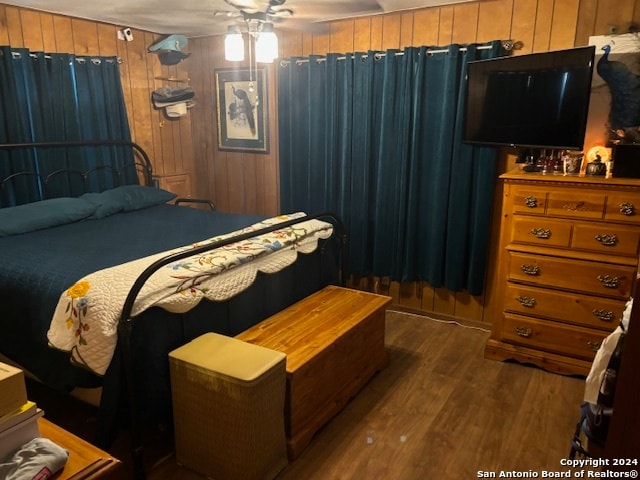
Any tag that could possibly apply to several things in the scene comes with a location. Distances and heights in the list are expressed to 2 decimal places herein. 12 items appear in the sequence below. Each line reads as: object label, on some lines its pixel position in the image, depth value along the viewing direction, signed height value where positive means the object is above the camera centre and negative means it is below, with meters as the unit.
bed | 1.95 -0.70
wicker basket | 1.86 -1.09
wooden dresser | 2.56 -0.77
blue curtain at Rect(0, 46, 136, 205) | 3.36 +0.01
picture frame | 4.18 +0.07
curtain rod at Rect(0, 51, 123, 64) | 3.52 +0.42
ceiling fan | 3.12 +0.70
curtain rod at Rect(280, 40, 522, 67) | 3.12 +0.44
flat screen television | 2.62 +0.11
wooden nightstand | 1.02 -0.71
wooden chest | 2.16 -1.06
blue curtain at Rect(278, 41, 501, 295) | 3.31 -0.29
